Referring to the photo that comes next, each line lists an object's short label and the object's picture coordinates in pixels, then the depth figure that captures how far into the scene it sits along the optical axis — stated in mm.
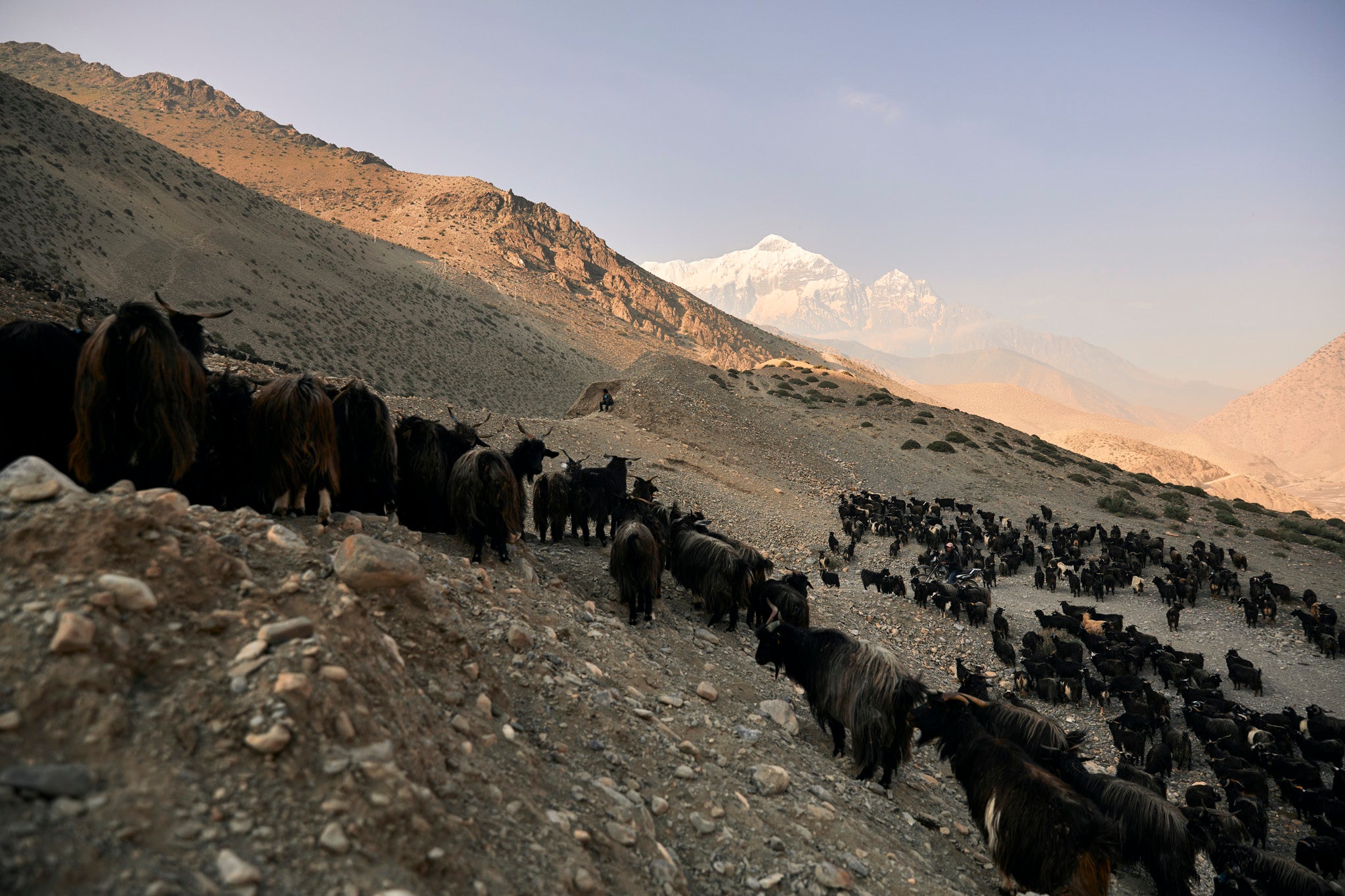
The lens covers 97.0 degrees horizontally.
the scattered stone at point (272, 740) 2430
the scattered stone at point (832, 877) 3902
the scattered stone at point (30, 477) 2910
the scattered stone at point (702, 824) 4016
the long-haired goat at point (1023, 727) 6598
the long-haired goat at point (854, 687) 6188
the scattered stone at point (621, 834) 3506
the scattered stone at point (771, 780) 4770
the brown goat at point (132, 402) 4098
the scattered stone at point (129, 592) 2658
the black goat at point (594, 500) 10359
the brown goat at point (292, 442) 4902
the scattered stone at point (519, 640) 4887
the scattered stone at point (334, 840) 2295
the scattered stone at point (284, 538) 3902
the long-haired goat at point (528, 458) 8648
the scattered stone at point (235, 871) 2023
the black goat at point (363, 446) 5773
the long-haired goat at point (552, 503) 9805
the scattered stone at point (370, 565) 3865
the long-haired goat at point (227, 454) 5129
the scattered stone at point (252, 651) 2744
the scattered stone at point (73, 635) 2330
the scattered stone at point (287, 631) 2865
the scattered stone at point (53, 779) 1931
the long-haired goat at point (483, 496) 6449
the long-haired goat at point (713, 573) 8812
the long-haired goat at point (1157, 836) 5816
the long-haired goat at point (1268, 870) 6211
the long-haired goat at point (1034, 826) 5000
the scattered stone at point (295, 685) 2639
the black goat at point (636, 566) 7504
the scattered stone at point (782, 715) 6406
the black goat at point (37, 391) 4285
